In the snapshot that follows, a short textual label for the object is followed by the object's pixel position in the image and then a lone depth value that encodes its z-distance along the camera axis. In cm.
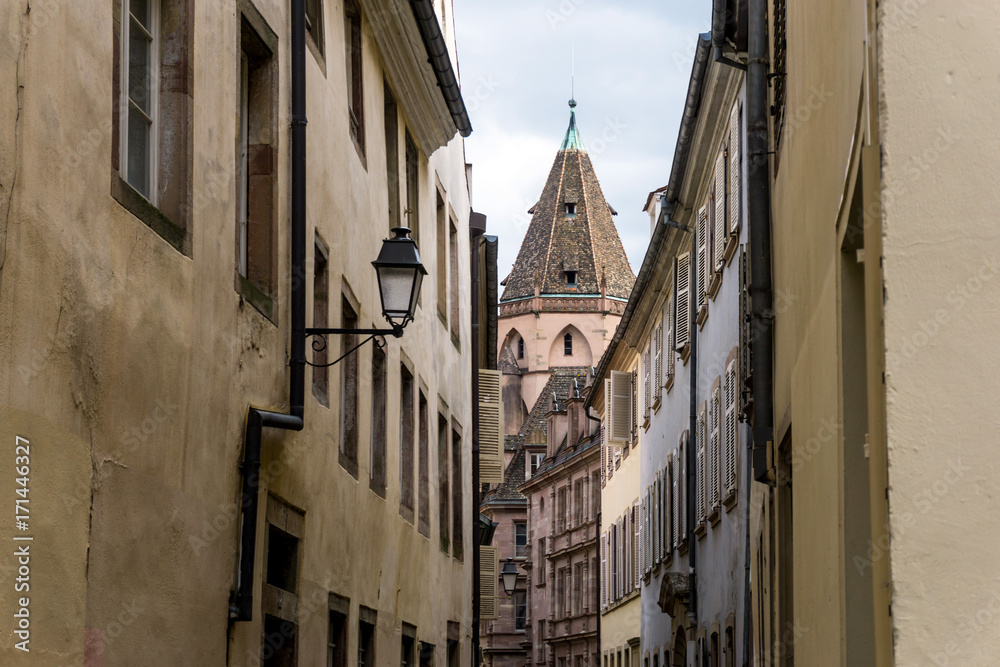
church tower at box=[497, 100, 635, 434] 9650
